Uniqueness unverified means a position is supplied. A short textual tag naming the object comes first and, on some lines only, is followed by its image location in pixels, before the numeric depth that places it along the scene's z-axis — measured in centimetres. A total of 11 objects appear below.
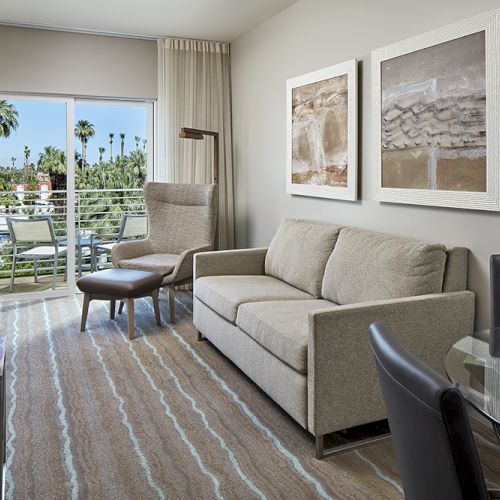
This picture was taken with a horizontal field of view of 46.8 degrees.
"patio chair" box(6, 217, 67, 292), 556
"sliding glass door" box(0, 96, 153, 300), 550
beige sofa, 249
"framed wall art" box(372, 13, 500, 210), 270
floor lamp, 507
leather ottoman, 421
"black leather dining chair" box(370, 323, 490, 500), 91
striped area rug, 227
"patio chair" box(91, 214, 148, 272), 599
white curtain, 568
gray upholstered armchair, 499
